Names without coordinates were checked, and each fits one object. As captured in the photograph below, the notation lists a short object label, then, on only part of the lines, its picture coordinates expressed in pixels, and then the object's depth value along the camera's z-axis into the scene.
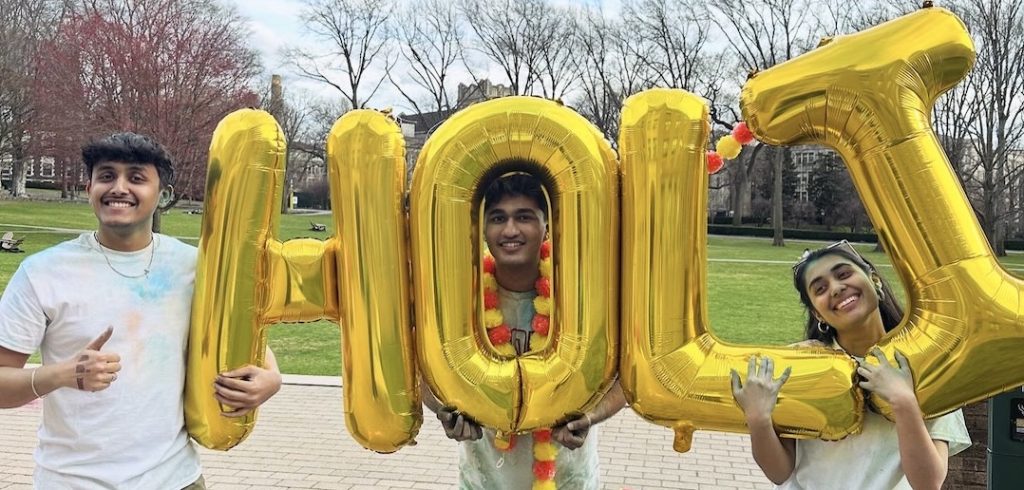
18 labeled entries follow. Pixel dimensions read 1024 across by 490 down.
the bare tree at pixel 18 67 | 24.30
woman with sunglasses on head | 1.78
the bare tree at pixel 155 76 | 17.28
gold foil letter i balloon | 1.77
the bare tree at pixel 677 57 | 29.98
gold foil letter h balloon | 2.01
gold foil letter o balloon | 1.94
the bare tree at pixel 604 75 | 30.62
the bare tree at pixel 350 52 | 31.00
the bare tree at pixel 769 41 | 29.23
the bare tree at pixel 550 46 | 30.16
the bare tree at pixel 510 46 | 30.17
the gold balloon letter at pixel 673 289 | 1.89
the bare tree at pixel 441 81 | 31.22
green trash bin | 3.34
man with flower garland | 2.10
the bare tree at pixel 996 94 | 21.11
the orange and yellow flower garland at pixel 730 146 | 2.02
